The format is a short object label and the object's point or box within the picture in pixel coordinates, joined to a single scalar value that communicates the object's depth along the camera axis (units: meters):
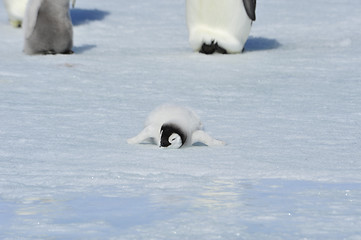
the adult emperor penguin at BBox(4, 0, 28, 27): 20.33
